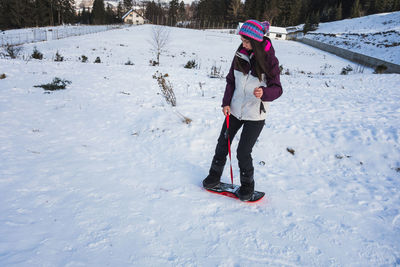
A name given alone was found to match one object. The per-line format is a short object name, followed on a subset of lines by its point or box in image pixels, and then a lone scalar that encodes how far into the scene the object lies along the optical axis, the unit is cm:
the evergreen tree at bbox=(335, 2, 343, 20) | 6497
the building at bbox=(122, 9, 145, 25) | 8702
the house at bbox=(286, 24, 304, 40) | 5631
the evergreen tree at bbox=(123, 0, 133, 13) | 9706
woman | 245
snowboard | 310
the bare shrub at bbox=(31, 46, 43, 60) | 1291
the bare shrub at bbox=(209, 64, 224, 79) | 1052
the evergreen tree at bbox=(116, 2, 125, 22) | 8975
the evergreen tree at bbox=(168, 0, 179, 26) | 8265
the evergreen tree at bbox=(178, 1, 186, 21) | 8625
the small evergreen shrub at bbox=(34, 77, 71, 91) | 703
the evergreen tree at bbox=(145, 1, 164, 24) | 8900
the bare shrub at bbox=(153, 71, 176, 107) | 608
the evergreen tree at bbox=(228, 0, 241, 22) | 7488
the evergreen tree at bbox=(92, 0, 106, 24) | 7669
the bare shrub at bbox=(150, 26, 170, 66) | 2523
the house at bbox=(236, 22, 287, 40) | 5719
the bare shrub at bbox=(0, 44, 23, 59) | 1228
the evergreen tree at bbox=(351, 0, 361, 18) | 6212
